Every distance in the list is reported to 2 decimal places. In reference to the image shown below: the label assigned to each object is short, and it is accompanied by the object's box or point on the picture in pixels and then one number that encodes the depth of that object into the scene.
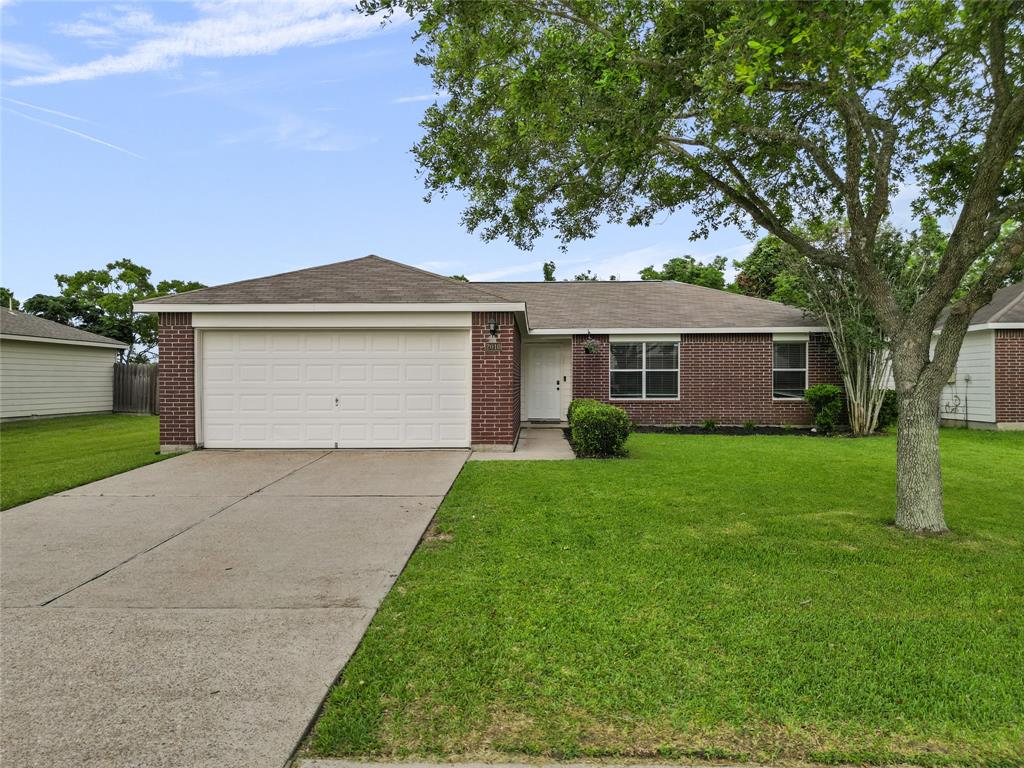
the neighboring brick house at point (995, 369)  13.39
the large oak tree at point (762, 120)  4.20
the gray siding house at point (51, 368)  15.66
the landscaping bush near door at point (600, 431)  9.28
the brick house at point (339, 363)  10.05
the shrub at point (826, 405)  13.20
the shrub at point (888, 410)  13.30
